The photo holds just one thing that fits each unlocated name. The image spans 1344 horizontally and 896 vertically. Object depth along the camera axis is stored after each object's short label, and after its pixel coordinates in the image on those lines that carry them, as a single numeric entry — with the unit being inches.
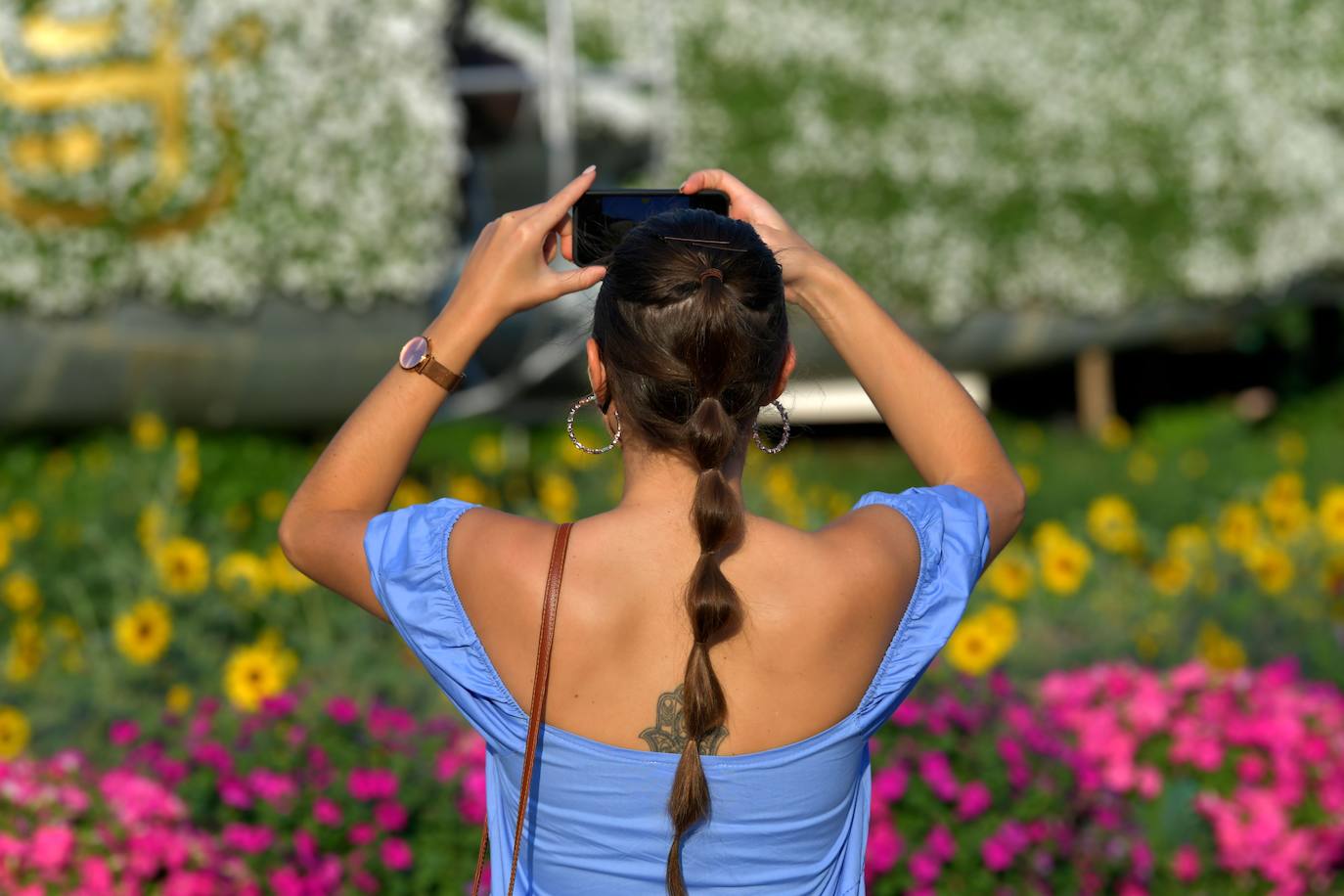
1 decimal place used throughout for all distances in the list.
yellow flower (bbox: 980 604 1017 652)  328.5
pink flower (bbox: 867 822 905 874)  255.9
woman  118.7
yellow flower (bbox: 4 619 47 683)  349.1
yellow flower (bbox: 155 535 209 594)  358.3
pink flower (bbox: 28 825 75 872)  241.8
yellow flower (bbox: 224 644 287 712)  302.4
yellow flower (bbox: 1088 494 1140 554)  449.4
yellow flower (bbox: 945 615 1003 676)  322.0
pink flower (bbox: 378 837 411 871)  250.8
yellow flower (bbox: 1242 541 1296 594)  376.2
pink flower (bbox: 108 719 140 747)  274.7
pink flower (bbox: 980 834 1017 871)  258.7
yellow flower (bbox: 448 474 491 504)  454.9
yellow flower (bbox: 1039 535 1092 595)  402.6
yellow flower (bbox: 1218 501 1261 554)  413.4
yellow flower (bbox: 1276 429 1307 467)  684.7
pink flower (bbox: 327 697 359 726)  270.5
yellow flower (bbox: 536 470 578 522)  449.7
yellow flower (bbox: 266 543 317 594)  387.9
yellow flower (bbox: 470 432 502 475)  499.8
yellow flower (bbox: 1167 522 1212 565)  447.5
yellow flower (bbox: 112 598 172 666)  331.0
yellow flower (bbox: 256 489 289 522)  517.0
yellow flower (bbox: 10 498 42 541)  419.5
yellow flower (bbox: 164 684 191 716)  325.7
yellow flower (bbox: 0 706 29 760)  291.6
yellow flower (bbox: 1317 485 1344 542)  416.2
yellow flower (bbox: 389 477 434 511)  429.1
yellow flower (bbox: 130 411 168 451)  489.3
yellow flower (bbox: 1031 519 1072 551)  415.9
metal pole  550.6
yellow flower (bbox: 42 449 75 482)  543.2
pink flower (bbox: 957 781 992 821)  262.5
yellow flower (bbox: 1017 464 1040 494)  615.8
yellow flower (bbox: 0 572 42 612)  387.9
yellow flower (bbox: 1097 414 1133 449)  774.5
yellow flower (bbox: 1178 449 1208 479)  680.4
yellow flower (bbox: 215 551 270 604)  374.6
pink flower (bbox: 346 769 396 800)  253.4
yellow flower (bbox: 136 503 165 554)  410.9
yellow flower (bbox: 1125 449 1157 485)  657.0
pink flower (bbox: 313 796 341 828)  250.4
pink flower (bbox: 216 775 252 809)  251.8
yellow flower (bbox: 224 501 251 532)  500.4
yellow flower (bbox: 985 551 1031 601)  396.5
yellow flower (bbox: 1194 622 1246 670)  342.3
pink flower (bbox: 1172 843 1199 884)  282.7
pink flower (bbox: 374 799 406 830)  252.8
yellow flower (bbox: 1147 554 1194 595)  422.3
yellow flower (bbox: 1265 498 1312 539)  444.1
